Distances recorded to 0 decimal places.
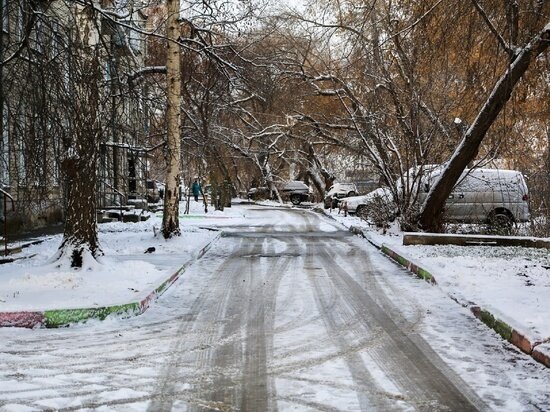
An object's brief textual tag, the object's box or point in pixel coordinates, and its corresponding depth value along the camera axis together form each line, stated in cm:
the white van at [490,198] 1998
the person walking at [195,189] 4464
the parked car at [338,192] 3606
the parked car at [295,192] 4694
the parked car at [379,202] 1872
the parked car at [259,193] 5334
